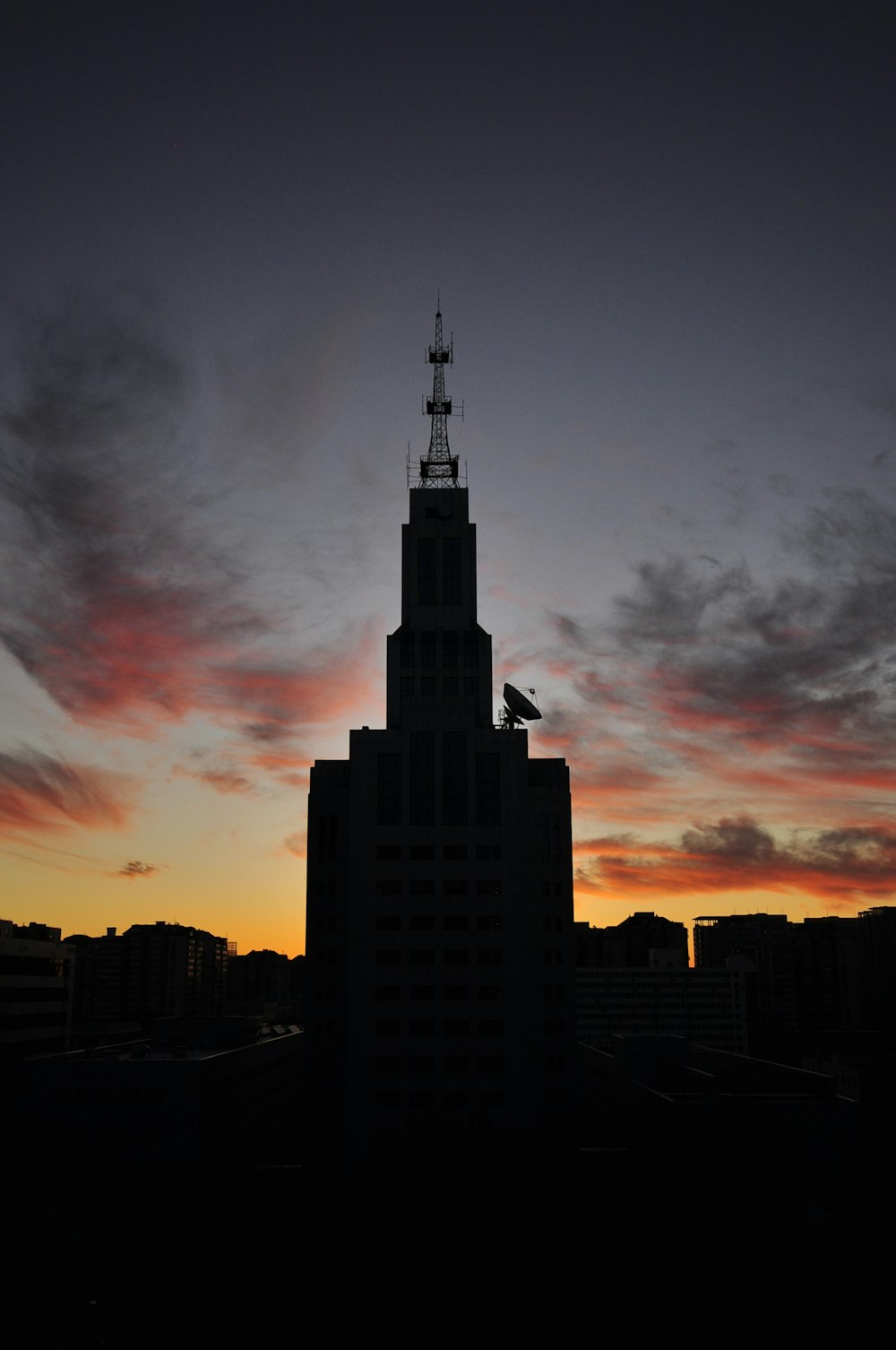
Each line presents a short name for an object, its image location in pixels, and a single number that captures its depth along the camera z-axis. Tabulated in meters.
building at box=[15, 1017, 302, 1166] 96.38
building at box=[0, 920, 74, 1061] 140.38
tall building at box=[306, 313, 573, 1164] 101.62
